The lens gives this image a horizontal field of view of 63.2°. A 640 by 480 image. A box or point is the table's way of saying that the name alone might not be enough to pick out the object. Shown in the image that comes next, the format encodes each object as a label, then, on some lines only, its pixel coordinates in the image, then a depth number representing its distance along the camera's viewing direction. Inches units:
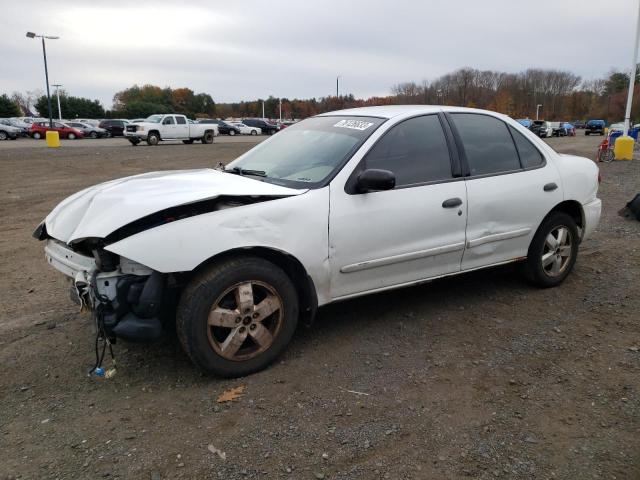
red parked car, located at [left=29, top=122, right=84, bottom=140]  1471.7
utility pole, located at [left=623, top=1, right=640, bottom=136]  754.8
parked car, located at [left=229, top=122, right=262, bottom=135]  2048.5
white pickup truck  1154.0
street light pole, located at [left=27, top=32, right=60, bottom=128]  1467.8
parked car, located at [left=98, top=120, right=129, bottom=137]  1724.9
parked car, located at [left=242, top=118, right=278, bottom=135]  2164.1
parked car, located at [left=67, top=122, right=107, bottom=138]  1642.5
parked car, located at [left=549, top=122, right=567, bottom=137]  2005.4
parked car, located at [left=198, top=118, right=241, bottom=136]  2025.1
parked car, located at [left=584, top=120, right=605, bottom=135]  2078.0
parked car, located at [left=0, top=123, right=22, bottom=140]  1366.9
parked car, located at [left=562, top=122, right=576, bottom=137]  2044.8
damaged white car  118.3
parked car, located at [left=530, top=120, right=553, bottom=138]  1739.7
